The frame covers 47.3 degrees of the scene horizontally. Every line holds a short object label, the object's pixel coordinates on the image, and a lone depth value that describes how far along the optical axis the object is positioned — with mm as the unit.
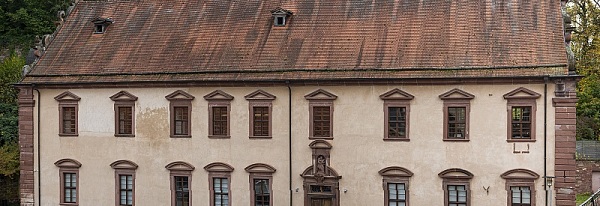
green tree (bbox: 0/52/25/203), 35344
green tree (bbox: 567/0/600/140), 46781
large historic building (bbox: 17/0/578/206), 26297
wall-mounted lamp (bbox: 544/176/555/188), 25689
